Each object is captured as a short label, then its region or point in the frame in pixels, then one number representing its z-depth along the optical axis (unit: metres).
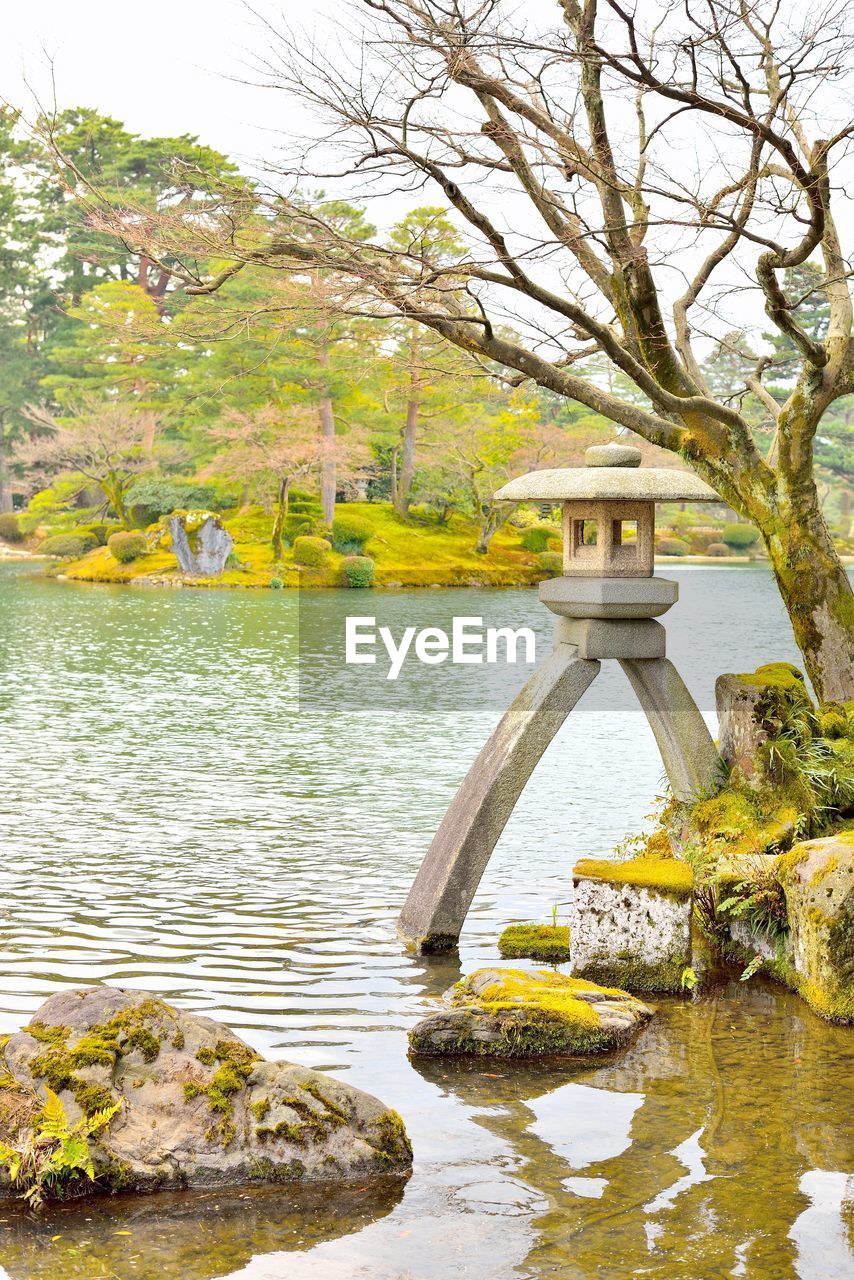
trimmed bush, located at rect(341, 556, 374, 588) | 38.62
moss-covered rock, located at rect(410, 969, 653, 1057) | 5.66
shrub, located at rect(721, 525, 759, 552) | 56.25
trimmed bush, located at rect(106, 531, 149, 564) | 40.59
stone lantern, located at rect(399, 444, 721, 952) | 6.71
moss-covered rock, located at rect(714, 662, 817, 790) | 6.95
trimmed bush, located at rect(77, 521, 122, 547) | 44.75
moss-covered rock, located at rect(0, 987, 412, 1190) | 4.37
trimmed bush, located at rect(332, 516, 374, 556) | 40.28
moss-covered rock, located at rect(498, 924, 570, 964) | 7.05
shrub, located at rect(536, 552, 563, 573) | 42.53
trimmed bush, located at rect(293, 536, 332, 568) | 39.06
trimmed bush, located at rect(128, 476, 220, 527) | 41.81
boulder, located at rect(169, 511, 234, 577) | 39.12
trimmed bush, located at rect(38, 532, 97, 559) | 43.59
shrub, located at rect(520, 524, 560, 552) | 43.94
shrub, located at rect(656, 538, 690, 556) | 55.47
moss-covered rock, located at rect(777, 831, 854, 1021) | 5.81
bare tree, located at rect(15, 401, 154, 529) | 41.88
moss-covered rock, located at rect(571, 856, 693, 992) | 6.40
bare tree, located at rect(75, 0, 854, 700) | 7.33
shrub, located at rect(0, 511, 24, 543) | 51.16
